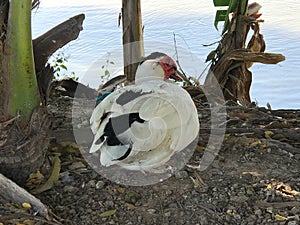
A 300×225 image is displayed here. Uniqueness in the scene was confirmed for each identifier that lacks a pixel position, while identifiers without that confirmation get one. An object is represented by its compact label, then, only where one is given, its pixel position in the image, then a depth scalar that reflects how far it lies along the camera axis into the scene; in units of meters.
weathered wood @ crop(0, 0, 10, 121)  1.34
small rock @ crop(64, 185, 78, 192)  1.45
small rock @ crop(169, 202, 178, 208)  1.38
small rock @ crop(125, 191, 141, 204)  1.41
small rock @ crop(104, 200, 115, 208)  1.38
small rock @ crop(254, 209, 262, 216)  1.34
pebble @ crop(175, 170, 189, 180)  1.52
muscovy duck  1.33
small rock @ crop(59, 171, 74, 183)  1.49
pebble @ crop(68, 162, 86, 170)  1.55
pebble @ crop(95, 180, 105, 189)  1.47
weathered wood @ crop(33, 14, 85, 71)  1.47
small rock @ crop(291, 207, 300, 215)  1.34
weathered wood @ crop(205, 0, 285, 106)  2.09
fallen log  1.28
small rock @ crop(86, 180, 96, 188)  1.47
